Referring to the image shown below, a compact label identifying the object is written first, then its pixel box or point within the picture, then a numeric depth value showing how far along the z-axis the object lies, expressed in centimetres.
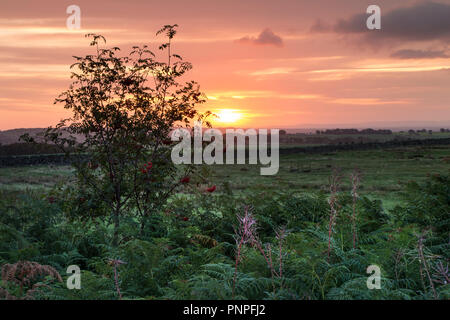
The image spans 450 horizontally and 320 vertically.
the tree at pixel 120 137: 1020
